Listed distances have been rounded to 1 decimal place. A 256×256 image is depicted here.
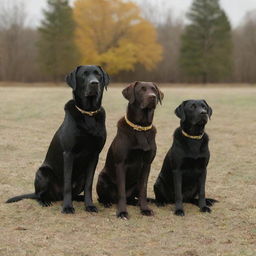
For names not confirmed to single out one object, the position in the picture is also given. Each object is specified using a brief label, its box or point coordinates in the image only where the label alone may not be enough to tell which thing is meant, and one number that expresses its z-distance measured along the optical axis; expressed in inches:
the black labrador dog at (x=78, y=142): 199.9
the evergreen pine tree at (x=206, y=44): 2087.8
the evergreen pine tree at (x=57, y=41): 1872.5
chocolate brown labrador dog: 200.2
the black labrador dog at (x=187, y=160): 211.6
